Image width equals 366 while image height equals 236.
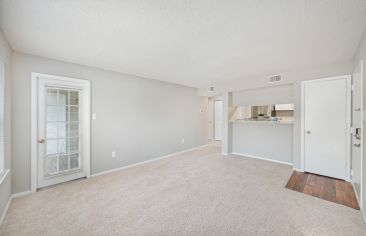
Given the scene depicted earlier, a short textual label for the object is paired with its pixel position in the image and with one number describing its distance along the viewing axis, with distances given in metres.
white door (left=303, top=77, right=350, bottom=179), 3.03
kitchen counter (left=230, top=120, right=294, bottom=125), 3.89
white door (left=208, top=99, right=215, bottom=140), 7.70
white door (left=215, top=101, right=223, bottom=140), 7.91
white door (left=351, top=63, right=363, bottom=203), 2.23
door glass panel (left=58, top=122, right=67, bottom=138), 2.98
